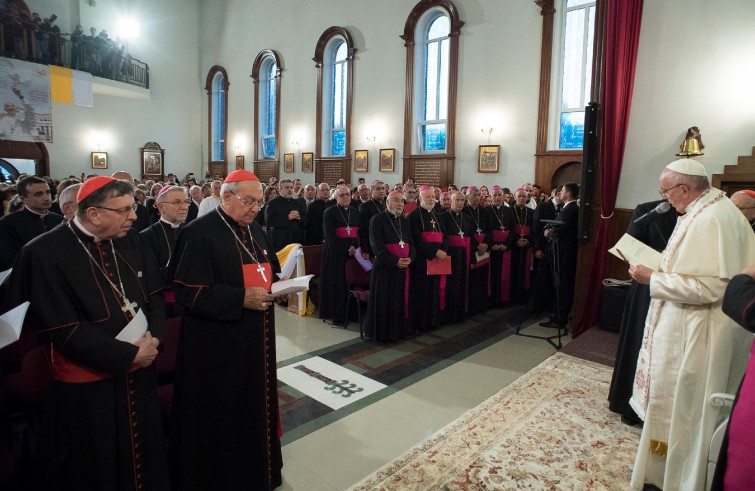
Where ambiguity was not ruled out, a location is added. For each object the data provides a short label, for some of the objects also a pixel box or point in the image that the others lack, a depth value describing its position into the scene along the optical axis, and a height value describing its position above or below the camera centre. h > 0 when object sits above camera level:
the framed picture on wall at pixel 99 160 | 17.08 +0.85
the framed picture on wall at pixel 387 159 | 13.45 +0.87
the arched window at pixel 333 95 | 14.66 +2.96
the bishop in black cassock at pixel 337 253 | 6.21 -0.85
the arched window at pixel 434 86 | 12.39 +2.79
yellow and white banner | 14.79 +3.07
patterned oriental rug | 2.88 -1.74
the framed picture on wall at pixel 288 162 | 16.56 +0.89
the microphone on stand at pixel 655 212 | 3.40 -0.13
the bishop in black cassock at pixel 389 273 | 5.41 -0.95
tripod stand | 5.61 -1.23
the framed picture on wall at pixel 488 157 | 11.31 +0.82
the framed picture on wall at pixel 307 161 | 15.92 +0.90
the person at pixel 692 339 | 2.50 -0.77
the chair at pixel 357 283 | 5.69 -1.16
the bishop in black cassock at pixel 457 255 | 6.26 -0.84
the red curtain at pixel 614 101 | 5.46 +1.09
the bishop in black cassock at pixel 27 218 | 4.05 -0.31
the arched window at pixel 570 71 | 9.91 +2.60
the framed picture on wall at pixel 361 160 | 14.15 +0.86
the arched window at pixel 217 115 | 19.30 +2.92
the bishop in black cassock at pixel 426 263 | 5.84 -0.89
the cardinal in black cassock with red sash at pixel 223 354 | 2.38 -0.86
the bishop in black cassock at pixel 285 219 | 7.75 -0.51
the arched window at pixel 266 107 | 17.14 +2.96
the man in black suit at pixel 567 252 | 6.39 -0.79
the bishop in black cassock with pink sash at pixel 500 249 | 7.23 -0.84
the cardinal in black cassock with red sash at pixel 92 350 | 1.88 -0.67
